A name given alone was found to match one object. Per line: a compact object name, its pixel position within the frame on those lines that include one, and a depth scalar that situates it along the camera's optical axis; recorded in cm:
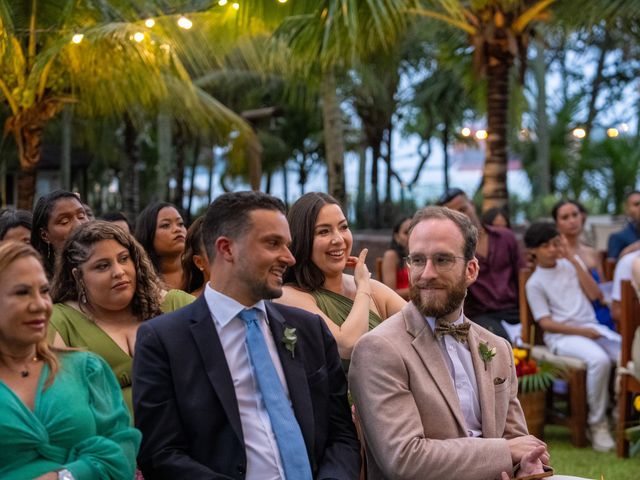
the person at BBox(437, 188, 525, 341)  915
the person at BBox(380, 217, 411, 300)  1007
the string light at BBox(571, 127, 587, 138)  2395
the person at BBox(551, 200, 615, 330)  983
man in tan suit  410
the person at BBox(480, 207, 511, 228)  1095
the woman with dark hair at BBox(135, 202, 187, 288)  682
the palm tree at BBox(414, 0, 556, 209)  1361
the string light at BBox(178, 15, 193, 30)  1324
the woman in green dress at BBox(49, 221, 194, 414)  486
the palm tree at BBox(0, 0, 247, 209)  1221
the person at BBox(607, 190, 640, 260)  1180
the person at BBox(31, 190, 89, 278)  646
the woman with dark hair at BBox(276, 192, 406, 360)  539
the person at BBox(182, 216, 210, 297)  634
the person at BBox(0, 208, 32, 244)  687
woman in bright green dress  361
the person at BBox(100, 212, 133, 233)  750
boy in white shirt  877
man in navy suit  392
